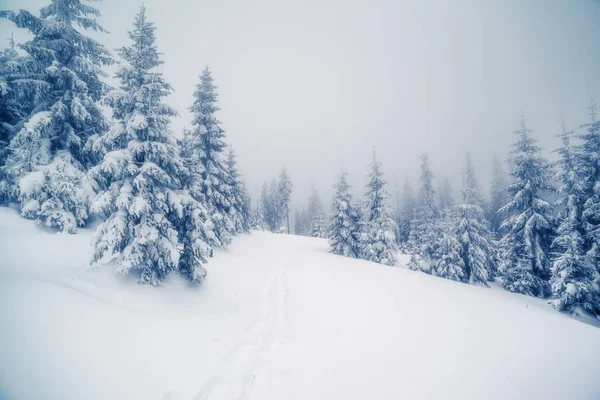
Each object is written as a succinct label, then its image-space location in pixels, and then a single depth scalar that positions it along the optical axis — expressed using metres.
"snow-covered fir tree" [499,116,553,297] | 17.62
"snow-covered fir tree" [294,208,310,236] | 79.19
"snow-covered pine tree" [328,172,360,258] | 27.16
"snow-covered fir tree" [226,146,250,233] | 24.62
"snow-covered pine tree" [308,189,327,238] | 54.12
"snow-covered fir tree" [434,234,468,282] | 19.94
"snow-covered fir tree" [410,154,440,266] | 34.38
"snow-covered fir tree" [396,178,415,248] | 46.53
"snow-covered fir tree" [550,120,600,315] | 13.91
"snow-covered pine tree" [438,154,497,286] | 19.75
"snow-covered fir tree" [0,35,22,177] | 11.10
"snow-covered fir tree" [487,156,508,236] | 44.12
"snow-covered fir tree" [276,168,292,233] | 50.56
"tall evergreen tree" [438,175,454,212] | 60.15
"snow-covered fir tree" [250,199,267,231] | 52.01
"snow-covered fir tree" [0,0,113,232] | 10.84
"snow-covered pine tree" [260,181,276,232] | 60.47
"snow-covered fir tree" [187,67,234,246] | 19.00
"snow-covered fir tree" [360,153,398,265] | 24.44
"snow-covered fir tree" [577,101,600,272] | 14.45
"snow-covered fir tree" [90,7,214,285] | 8.17
